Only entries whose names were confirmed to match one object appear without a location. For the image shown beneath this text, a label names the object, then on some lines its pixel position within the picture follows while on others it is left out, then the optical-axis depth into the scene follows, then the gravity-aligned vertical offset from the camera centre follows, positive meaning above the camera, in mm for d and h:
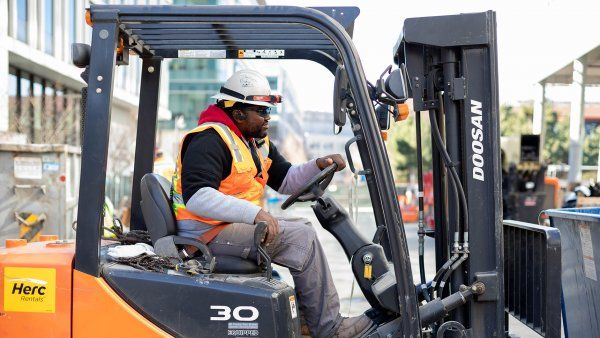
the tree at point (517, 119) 61188 +4619
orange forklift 3820 -221
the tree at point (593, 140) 51894 +2504
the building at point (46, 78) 22750 +3259
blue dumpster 4871 -593
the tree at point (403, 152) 65688 +1971
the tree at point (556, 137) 67219 +3397
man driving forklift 4102 -138
